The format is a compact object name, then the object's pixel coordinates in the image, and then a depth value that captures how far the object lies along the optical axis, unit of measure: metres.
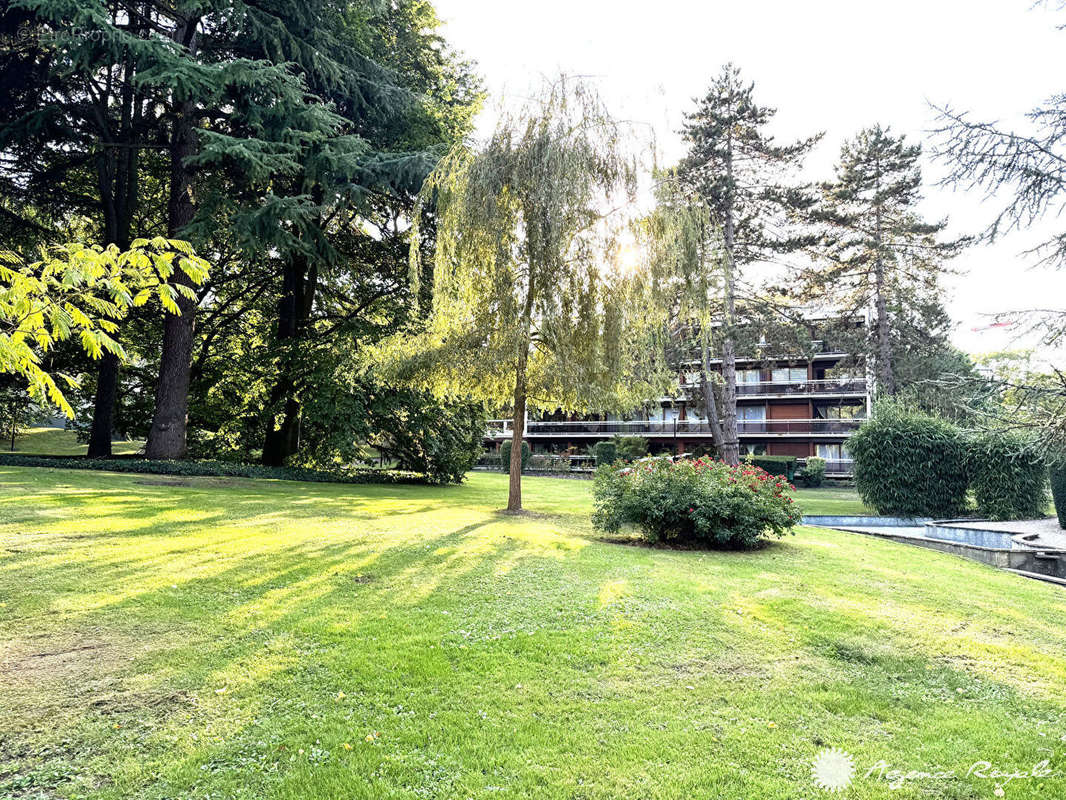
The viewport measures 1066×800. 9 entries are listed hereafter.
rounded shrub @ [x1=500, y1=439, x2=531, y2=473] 37.06
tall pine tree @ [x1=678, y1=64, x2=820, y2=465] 23.95
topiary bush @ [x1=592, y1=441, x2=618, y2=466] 34.12
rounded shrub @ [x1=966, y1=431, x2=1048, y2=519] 13.95
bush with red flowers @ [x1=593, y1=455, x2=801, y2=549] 8.72
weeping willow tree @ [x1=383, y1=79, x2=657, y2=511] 11.02
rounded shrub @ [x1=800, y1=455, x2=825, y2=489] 29.44
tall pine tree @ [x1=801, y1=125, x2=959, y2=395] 26.80
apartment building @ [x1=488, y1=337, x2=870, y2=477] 35.78
